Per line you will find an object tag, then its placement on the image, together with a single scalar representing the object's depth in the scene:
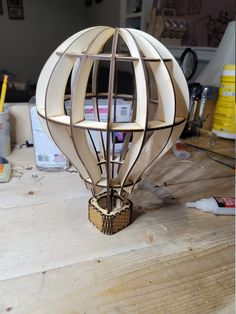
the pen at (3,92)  0.58
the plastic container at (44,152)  0.56
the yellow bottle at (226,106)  0.79
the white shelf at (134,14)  1.27
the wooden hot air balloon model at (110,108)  0.29
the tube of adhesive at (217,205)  0.46
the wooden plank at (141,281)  0.29
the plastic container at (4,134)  0.61
